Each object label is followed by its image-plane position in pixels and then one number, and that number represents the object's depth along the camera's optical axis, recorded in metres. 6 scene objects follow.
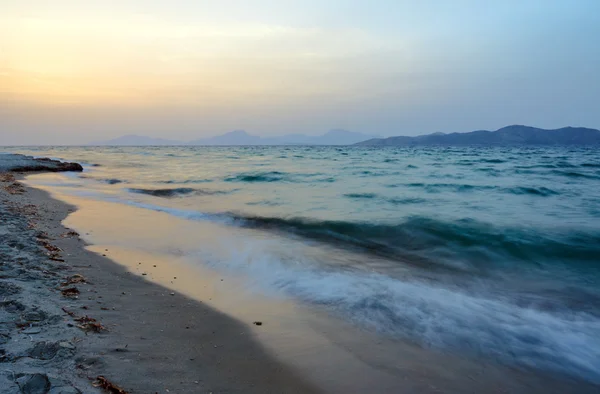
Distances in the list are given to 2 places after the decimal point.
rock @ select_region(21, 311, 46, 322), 3.31
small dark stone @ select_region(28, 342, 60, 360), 2.72
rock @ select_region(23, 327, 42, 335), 3.07
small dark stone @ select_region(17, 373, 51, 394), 2.26
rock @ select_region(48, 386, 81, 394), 2.30
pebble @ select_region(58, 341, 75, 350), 2.94
